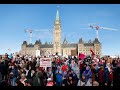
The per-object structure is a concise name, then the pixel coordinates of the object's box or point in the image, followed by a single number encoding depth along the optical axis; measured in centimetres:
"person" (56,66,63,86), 429
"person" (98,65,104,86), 439
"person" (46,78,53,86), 383
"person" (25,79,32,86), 356
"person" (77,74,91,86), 380
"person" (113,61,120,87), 422
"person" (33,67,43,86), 396
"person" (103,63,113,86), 438
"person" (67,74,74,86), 416
